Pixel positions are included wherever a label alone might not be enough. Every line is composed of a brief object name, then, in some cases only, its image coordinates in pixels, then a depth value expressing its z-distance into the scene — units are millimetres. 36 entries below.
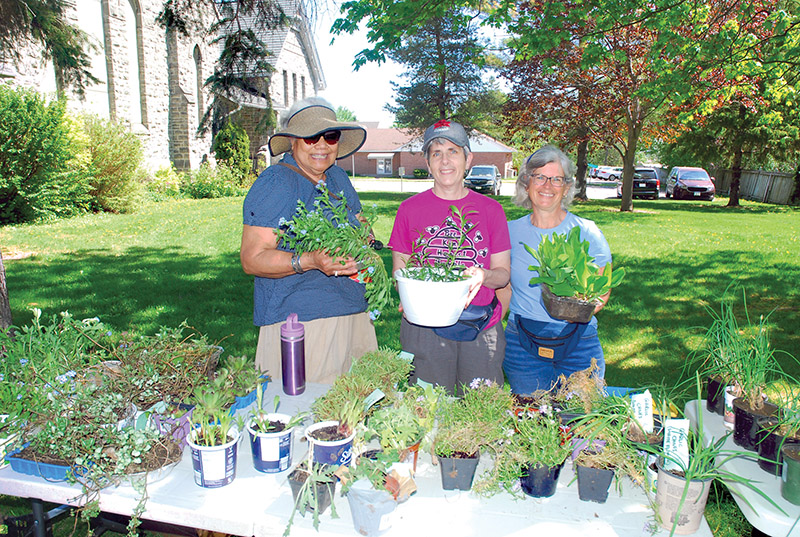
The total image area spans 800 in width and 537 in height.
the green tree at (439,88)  21734
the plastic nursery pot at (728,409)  1984
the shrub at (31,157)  9375
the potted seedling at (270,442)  1604
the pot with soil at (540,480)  1524
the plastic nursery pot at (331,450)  1544
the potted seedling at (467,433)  1563
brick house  44188
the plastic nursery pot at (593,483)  1509
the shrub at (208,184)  15891
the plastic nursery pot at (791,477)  1472
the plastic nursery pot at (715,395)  2047
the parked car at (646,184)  22812
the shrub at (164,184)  14656
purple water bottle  2023
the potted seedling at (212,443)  1538
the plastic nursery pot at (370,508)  1383
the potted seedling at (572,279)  1979
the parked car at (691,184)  22016
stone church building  14164
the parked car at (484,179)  22609
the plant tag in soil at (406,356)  2062
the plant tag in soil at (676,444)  1467
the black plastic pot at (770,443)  1626
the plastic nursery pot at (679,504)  1396
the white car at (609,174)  41722
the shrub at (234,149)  17375
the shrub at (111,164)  11398
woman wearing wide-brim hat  2156
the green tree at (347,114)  75569
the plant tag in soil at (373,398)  1737
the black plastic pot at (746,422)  1786
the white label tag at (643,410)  1673
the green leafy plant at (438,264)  1909
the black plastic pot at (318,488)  1460
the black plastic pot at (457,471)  1556
